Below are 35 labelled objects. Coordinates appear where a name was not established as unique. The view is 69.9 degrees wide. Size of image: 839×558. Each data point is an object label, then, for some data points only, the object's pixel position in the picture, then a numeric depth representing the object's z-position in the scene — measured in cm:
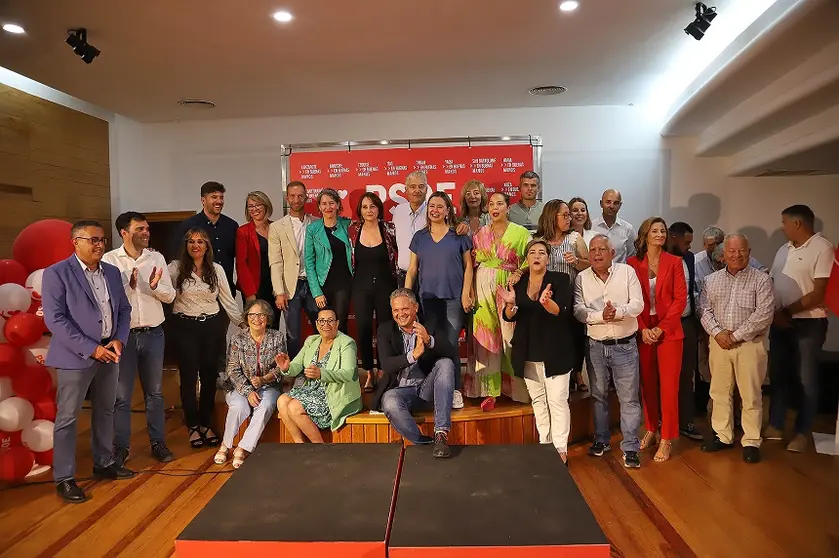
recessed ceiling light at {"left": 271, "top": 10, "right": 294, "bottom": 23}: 364
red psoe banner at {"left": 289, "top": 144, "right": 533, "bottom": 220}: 545
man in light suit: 448
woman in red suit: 385
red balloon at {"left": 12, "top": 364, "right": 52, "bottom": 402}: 372
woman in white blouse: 412
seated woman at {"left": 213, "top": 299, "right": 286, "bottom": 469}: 392
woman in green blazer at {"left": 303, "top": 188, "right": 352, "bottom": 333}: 425
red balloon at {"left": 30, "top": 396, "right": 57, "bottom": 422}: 382
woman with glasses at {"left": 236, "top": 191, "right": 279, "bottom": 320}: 458
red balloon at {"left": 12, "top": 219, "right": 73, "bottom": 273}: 409
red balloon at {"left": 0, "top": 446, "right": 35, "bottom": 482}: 365
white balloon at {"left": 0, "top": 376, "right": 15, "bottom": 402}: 365
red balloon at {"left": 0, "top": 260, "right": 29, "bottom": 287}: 386
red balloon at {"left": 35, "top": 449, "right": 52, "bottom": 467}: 391
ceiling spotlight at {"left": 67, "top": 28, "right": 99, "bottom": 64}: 382
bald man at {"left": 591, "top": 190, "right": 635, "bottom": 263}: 494
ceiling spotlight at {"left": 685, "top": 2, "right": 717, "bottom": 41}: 368
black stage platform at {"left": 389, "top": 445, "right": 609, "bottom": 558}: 185
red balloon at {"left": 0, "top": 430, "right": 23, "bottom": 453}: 365
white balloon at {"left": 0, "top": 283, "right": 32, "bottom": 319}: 368
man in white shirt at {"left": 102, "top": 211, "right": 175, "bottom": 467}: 388
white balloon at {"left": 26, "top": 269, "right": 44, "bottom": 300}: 389
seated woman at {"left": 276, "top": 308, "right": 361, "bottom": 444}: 375
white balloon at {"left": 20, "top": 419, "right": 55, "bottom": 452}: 377
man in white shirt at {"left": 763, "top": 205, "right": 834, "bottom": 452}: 402
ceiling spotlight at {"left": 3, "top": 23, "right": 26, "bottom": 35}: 376
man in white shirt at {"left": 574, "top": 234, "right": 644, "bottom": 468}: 367
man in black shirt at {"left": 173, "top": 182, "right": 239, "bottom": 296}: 441
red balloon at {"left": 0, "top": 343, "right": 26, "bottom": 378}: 363
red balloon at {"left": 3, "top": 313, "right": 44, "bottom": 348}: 364
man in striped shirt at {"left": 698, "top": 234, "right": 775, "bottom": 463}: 383
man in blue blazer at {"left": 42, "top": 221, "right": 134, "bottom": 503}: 340
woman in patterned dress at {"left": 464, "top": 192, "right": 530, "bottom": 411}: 390
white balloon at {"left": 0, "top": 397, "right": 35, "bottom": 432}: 361
